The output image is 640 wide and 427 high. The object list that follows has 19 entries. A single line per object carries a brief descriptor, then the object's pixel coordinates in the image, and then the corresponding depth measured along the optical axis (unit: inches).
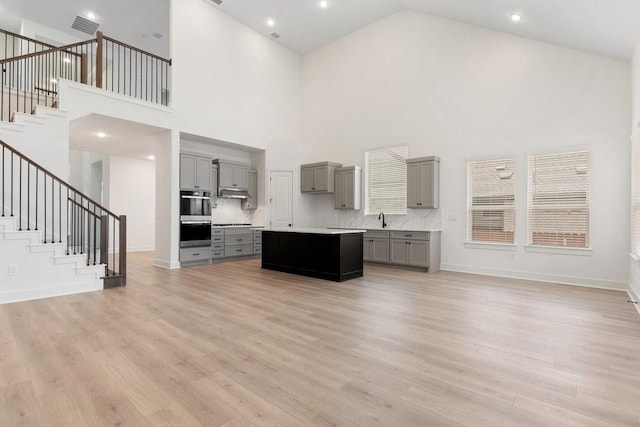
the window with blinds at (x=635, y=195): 170.2
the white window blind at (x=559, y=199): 213.9
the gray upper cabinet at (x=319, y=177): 333.7
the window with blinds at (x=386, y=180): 300.4
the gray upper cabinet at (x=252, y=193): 352.8
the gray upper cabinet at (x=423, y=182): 269.6
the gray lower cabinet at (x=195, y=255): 283.7
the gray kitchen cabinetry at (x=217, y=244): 306.5
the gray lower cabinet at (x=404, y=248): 259.6
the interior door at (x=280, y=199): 347.6
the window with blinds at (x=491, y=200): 242.8
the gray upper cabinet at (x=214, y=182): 322.0
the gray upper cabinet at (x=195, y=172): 288.0
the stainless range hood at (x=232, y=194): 326.2
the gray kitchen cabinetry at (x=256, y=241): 343.6
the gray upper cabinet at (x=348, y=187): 322.7
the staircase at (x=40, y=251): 167.9
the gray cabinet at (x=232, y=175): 322.7
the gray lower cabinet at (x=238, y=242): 318.3
